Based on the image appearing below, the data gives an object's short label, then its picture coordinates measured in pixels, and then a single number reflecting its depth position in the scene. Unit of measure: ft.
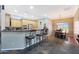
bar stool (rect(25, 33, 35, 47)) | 3.43
